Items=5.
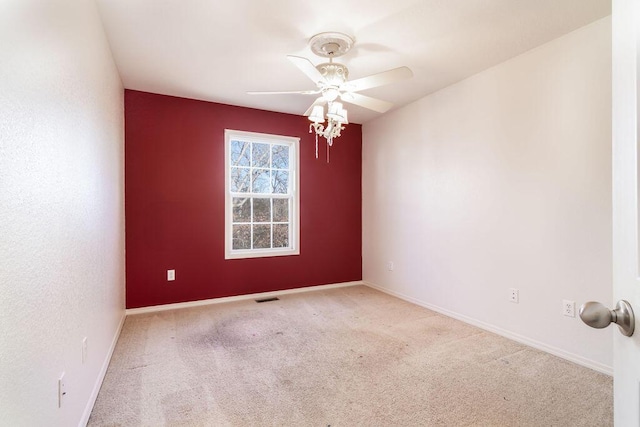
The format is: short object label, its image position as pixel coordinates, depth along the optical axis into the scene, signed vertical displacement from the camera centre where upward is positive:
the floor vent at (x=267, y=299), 3.88 -1.09
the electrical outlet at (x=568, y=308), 2.31 -0.73
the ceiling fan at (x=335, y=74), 2.19 +1.00
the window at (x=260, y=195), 3.96 +0.21
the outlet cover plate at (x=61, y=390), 1.30 -0.75
